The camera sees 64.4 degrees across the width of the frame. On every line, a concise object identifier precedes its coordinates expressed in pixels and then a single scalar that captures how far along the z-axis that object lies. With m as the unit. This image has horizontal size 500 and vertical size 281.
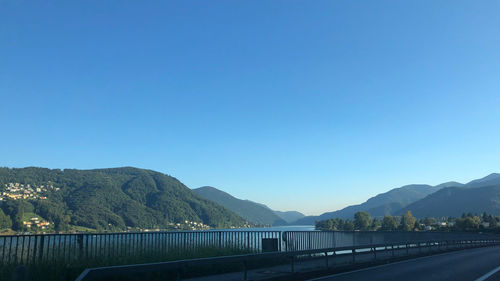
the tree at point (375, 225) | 150.88
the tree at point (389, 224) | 136.62
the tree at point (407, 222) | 140.88
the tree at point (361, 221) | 147.75
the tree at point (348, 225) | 145.74
